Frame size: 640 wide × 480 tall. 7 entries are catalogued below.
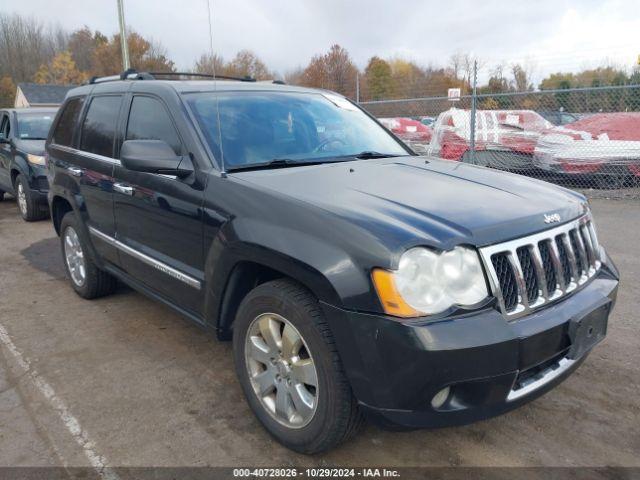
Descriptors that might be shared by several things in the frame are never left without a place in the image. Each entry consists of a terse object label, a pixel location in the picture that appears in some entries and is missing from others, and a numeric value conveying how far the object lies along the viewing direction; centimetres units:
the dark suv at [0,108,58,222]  835
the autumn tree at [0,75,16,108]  4878
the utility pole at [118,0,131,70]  1458
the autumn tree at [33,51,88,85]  5544
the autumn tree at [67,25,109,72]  6056
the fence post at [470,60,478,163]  1001
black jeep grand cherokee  205
